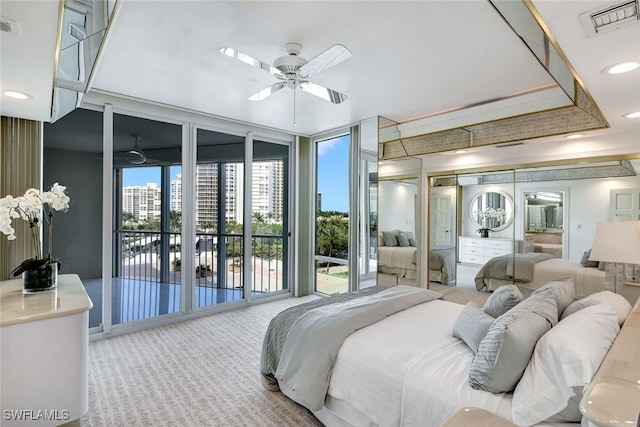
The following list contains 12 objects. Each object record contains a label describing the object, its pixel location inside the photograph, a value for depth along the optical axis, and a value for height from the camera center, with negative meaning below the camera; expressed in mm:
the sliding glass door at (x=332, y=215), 4973 -51
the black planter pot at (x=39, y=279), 2256 -457
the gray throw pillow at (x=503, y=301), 2049 -561
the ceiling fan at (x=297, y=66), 2160 +1034
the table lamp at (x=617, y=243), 2324 -227
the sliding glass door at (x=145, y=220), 3838 -91
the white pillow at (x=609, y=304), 1852 -534
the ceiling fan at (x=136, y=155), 3916 +682
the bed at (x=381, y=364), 1528 -829
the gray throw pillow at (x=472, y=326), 1844 -662
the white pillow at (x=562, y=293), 2076 -541
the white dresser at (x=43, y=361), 1792 -838
